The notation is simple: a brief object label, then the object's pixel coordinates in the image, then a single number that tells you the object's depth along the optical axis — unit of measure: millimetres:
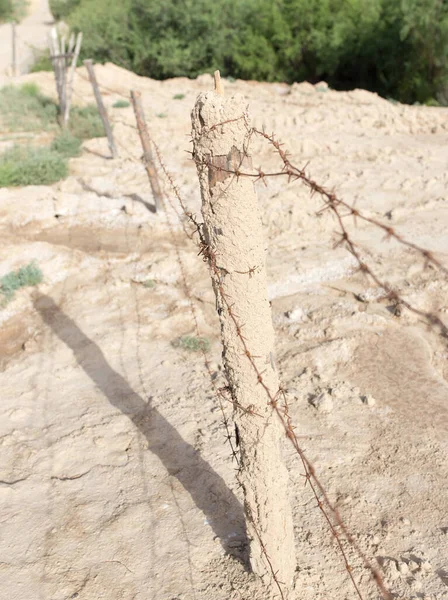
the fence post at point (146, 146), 6700
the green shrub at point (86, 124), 10641
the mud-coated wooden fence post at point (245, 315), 2107
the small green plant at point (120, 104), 12256
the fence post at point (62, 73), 10391
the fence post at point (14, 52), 16744
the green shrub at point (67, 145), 9570
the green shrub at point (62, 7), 25484
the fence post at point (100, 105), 8953
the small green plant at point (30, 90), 12792
